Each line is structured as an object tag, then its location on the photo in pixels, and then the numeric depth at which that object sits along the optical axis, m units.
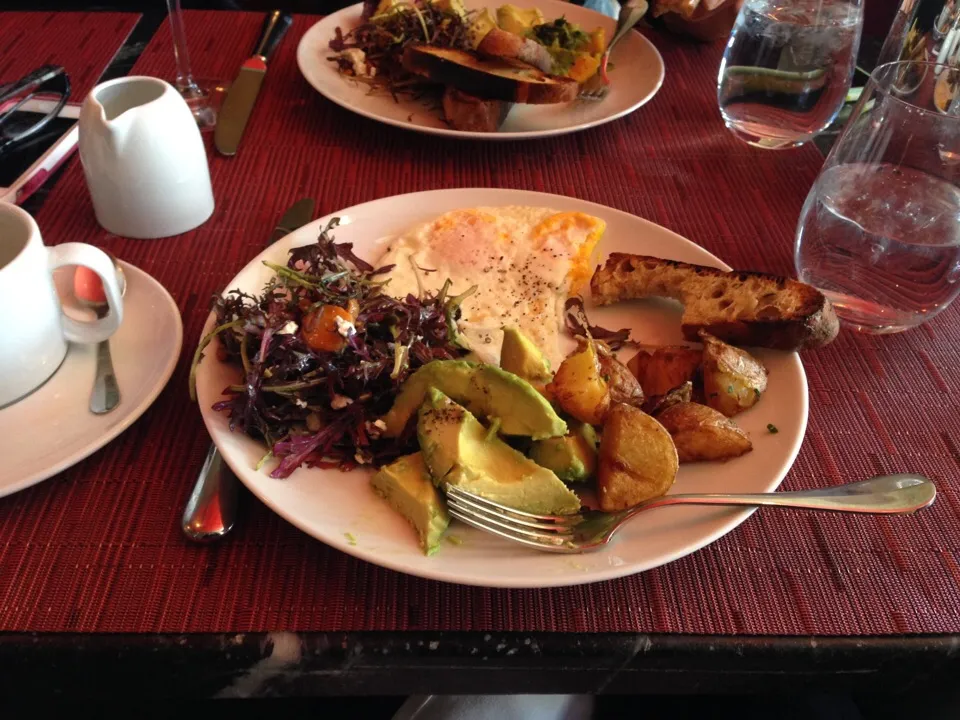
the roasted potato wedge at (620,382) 0.48
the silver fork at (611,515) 0.41
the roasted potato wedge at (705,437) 0.45
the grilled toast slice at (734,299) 0.51
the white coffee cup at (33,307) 0.45
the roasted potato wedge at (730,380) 0.48
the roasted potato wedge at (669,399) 0.48
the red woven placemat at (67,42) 0.79
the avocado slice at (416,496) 0.41
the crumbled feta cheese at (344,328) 0.47
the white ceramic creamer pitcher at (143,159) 0.57
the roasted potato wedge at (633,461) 0.43
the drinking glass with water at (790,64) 0.68
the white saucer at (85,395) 0.44
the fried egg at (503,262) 0.57
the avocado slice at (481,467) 0.41
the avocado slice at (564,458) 0.44
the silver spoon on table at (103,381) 0.47
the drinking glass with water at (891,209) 0.52
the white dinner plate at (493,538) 0.40
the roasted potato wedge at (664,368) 0.50
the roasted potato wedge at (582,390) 0.46
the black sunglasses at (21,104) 0.68
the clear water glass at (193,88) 0.70
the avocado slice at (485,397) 0.43
